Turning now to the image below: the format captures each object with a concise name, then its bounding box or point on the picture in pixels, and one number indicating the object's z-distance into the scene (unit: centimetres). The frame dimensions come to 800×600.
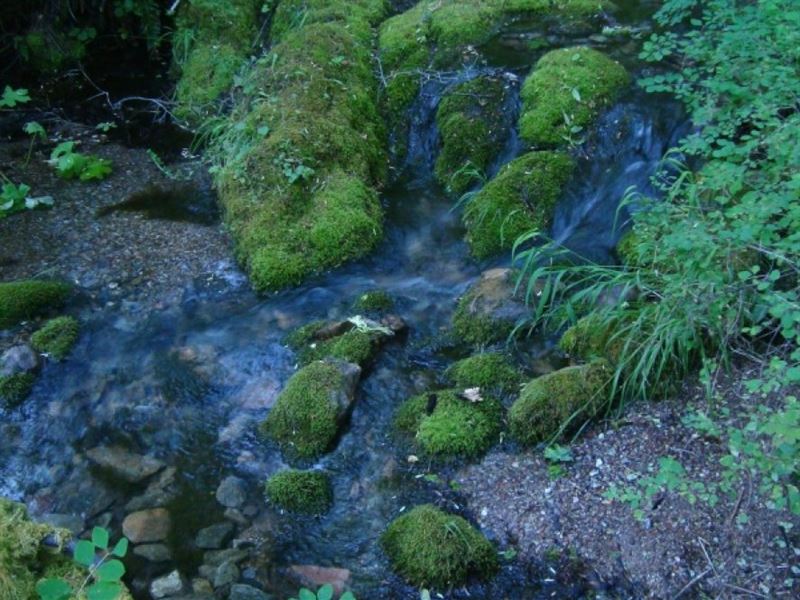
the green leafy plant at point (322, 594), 253
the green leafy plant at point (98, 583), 215
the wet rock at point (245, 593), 371
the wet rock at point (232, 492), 425
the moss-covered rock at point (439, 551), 365
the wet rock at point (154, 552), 392
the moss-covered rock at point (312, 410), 452
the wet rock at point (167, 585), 373
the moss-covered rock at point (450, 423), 432
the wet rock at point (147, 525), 405
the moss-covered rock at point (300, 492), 417
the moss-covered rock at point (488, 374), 468
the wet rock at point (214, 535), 399
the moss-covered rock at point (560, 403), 423
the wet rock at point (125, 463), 446
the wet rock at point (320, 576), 378
